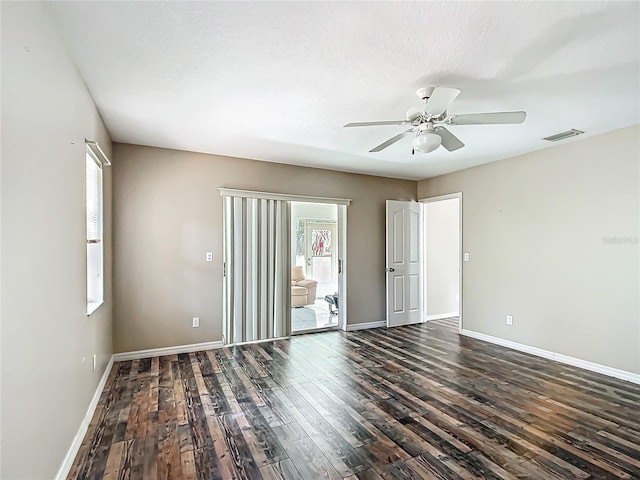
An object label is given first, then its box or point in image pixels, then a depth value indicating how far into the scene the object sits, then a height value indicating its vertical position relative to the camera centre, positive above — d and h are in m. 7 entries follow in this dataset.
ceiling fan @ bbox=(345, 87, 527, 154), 2.29 +0.88
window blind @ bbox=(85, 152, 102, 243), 2.90 +0.38
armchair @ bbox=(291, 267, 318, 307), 7.41 -1.07
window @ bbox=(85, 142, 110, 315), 2.88 +0.14
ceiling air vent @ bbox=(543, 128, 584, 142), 3.53 +1.12
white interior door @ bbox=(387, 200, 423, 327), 5.73 -0.39
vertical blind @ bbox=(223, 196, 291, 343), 4.62 -0.39
